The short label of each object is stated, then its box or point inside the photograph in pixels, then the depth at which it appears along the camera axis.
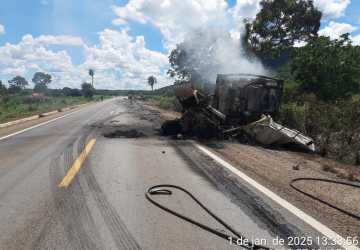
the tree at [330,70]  21.69
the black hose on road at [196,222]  4.11
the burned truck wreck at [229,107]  12.81
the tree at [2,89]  80.84
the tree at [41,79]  150.38
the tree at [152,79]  130.62
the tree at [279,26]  37.50
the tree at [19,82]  142.30
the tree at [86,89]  96.24
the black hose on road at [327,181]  5.15
